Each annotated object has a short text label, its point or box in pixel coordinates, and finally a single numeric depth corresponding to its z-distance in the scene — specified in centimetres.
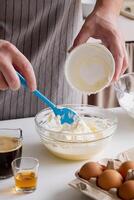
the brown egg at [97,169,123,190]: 87
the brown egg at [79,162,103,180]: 90
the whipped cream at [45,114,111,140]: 106
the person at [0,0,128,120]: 126
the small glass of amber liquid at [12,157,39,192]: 94
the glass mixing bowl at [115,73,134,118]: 129
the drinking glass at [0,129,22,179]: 98
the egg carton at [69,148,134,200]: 85
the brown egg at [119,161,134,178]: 91
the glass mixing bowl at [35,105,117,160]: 104
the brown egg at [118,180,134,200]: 84
